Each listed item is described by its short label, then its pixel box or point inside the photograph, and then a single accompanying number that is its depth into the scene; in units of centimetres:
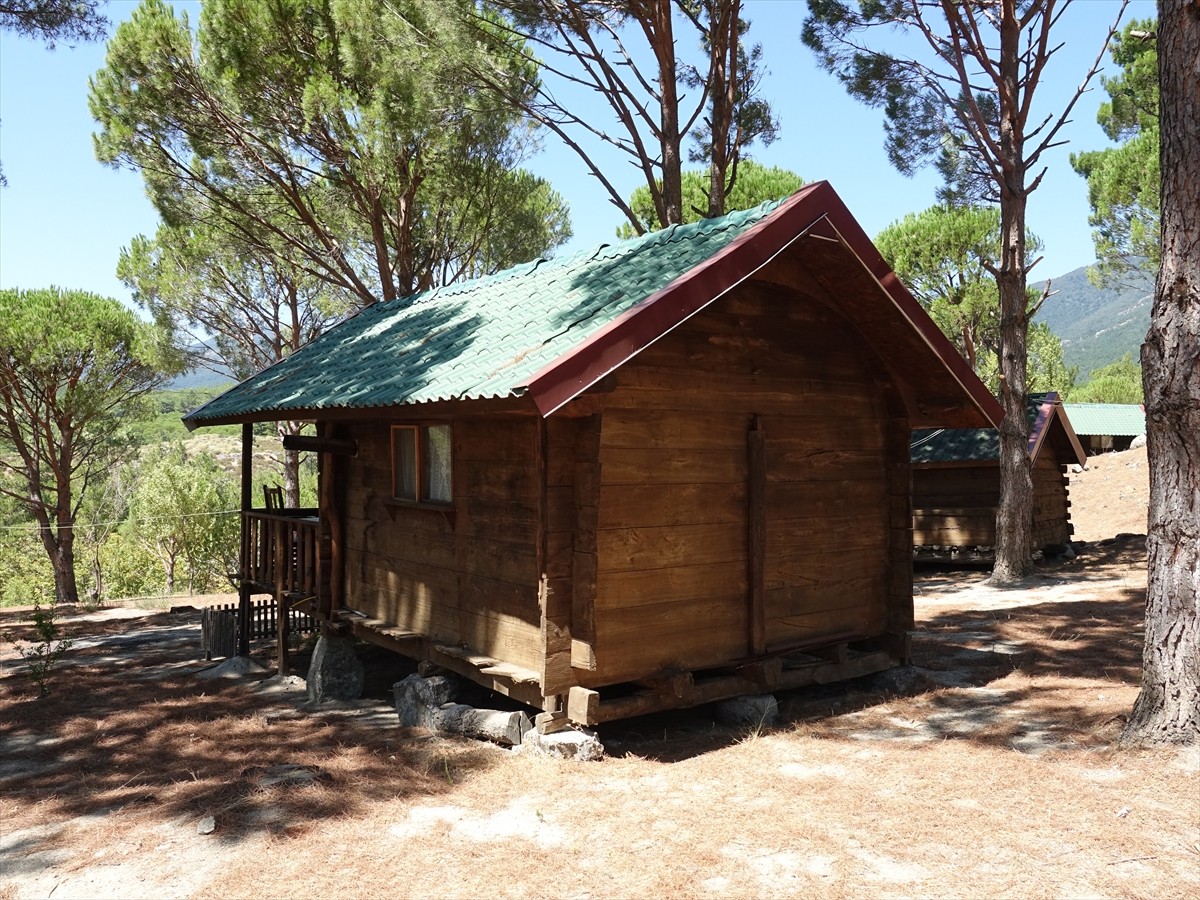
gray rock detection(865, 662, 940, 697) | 851
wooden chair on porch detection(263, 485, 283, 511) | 1313
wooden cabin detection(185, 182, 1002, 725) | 665
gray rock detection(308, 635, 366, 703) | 957
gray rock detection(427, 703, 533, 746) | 704
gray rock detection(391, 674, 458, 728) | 796
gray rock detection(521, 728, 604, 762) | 662
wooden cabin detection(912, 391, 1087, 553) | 1741
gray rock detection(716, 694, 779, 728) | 755
